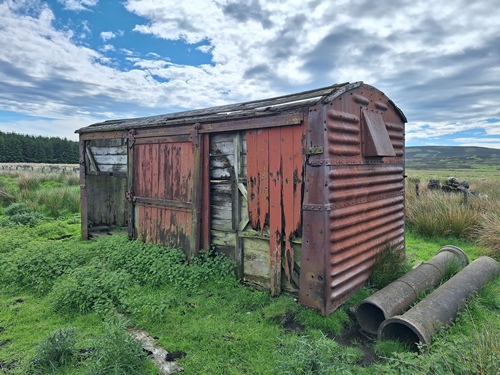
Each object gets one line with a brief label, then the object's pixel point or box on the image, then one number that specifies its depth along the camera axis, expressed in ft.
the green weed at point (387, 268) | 16.49
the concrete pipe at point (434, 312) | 11.23
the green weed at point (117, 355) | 9.75
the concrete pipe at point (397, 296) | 13.02
